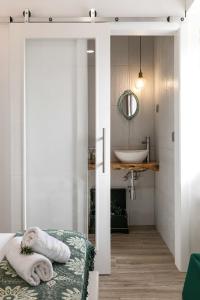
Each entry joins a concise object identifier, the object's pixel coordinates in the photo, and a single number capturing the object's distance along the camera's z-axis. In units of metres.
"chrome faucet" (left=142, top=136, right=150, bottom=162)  4.98
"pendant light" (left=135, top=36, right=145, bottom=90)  4.93
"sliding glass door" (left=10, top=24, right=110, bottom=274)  3.28
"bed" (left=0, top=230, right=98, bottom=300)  1.46
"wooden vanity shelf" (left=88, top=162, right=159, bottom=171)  4.56
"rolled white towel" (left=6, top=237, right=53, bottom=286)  1.55
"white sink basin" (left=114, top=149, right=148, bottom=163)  4.64
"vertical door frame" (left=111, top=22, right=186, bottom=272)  3.31
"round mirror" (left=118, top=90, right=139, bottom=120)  5.03
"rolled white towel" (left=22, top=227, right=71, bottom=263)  1.74
